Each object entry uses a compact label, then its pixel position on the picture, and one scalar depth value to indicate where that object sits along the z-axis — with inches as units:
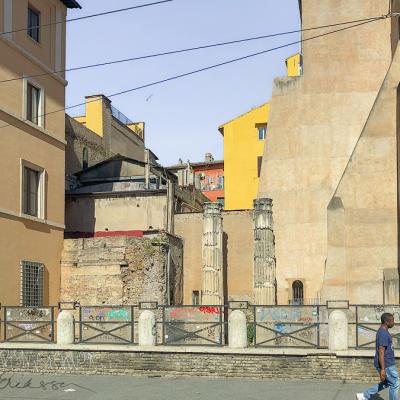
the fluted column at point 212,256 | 1374.3
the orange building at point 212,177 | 2544.3
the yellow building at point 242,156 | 2063.2
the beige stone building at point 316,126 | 1385.3
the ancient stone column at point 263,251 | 1352.1
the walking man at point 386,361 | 509.0
